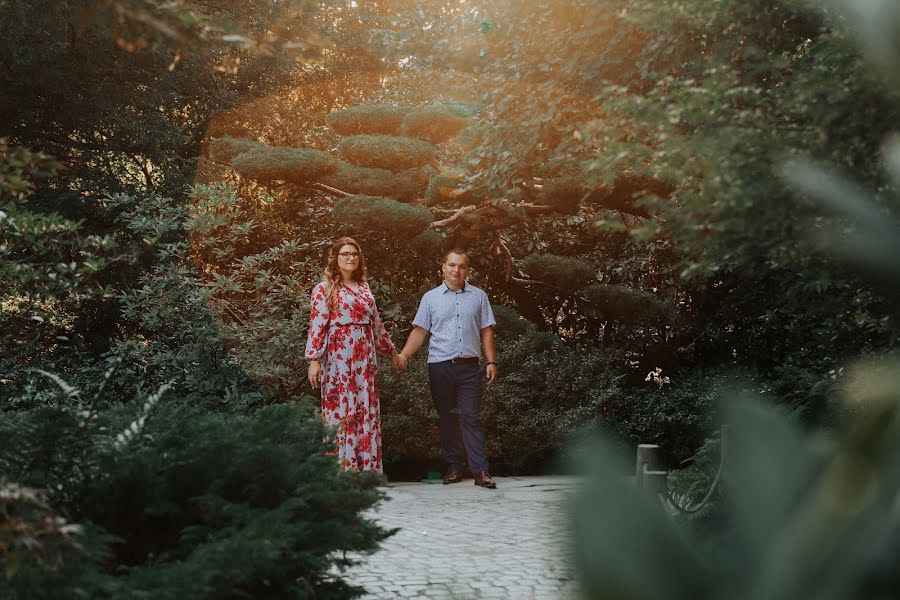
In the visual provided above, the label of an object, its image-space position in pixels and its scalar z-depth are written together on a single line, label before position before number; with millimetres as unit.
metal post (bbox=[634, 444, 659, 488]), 4953
